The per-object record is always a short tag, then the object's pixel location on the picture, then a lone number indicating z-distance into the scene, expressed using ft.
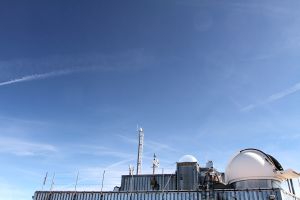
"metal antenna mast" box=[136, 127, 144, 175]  153.47
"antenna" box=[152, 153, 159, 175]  141.06
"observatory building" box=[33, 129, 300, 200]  80.64
